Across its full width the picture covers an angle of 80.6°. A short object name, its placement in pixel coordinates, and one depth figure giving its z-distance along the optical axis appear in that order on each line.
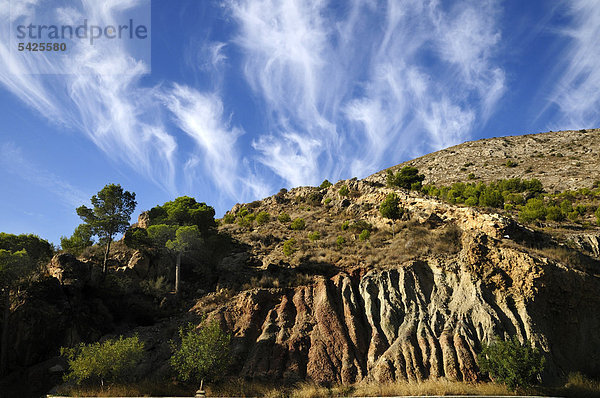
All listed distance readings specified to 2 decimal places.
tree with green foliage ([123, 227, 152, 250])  35.94
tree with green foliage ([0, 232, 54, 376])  25.36
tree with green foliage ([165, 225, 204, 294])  33.97
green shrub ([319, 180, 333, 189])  74.56
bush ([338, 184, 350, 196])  60.23
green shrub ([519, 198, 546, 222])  43.81
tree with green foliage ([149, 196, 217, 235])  37.94
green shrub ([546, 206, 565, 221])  43.53
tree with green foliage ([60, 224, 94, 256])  35.69
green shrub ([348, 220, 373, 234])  44.16
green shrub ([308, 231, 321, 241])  43.17
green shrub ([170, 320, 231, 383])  22.45
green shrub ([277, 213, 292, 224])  55.91
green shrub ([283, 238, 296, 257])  38.69
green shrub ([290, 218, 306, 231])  49.97
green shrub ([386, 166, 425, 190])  66.19
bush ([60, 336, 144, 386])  22.25
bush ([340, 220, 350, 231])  45.99
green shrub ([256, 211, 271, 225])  56.69
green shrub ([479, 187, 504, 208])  53.19
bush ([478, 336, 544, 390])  20.03
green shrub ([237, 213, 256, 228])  57.15
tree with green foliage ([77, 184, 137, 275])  35.78
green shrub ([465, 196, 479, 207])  53.90
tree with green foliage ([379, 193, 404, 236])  42.66
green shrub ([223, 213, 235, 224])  65.25
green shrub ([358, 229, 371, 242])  40.38
